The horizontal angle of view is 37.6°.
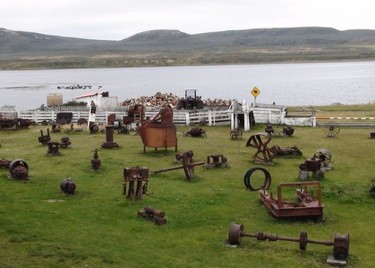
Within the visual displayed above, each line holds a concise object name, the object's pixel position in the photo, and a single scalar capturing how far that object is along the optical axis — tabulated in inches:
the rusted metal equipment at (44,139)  1100.5
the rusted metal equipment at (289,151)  949.8
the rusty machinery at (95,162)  832.1
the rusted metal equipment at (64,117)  1525.6
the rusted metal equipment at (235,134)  1190.3
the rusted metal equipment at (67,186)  673.6
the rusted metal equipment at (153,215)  559.5
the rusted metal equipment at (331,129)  1212.5
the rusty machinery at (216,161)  860.6
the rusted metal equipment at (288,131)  1208.2
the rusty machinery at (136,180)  655.8
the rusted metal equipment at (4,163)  825.5
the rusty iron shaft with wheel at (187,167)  765.3
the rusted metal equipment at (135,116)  1349.7
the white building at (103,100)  1768.0
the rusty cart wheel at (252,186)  676.1
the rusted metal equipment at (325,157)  846.5
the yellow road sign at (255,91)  1372.9
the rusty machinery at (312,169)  757.3
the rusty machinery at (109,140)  1053.8
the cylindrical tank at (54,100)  1939.0
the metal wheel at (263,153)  896.9
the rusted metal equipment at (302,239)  464.4
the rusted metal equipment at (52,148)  969.5
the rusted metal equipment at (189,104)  1622.8
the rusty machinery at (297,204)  578.2
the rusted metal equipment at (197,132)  1226.6
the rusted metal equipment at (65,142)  1053.2
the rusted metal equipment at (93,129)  1306.6
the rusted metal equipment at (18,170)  753.0
